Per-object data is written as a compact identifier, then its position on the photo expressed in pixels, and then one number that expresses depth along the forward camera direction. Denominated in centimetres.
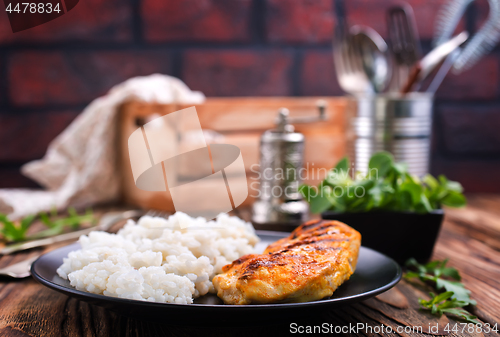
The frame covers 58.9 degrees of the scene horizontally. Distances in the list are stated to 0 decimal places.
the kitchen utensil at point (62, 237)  83
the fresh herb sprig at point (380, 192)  76
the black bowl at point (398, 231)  76
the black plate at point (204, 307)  41
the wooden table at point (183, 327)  50
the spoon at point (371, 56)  128
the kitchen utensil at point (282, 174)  106
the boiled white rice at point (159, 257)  48
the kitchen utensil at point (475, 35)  125
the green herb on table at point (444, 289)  56
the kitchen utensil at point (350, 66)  129
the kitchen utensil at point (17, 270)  67
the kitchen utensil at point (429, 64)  112
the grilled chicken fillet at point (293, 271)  46
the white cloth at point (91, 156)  131
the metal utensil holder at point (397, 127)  115
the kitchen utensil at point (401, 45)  129
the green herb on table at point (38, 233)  90
